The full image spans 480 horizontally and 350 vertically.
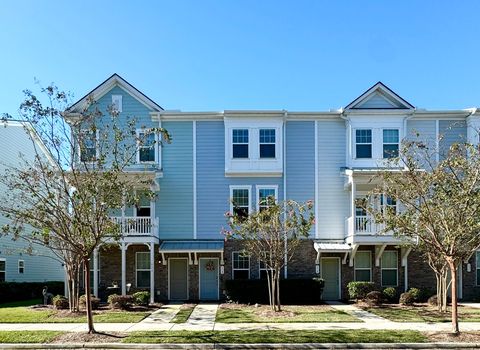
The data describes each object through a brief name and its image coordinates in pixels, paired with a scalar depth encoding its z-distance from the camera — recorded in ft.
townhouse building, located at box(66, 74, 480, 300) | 77.61
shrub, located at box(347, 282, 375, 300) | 70.74
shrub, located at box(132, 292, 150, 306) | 66.90
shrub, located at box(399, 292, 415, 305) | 68.48
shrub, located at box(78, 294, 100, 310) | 65.84
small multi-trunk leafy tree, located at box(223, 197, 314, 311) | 60.23
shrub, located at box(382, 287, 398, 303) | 71.26
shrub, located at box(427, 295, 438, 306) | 67.26
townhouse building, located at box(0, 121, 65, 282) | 91.29
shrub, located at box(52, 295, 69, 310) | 63.31
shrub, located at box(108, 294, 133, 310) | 64.03
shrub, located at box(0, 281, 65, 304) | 79.71
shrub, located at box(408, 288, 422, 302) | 69.28
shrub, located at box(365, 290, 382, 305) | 68.18
